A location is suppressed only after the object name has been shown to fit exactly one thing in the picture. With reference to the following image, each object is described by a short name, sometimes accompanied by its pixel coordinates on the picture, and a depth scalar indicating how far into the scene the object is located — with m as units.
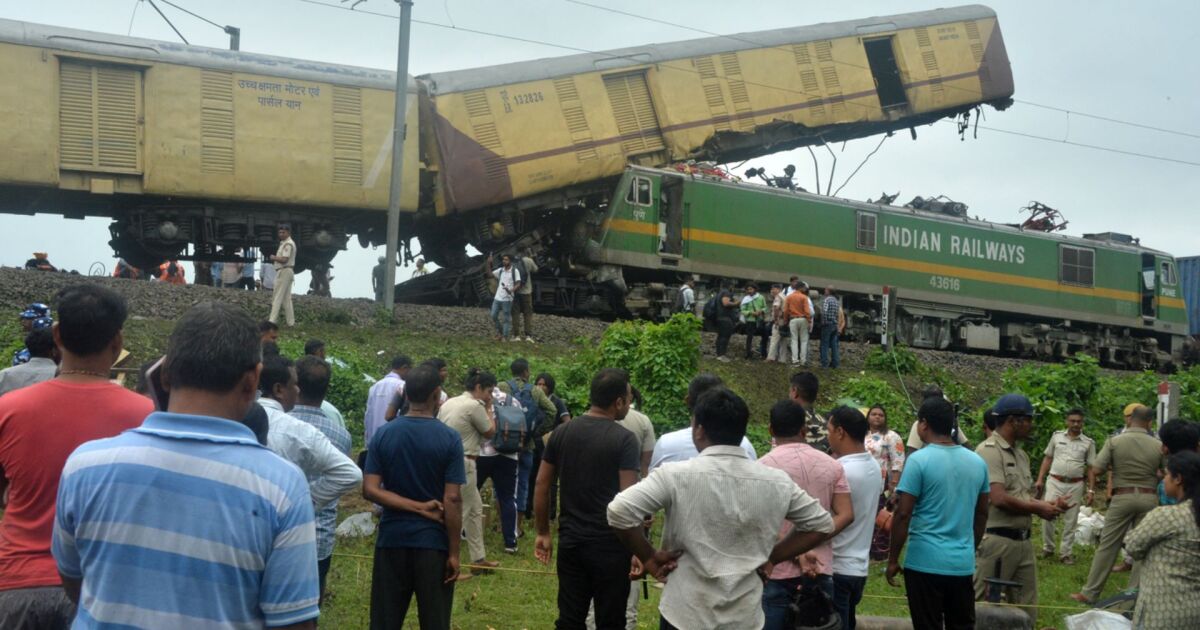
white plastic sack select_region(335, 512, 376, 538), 9.09
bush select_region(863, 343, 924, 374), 19.86
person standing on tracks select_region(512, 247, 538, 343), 17.23
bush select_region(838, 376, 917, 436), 15.76
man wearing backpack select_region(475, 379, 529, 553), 9.01
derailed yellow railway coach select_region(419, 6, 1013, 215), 19.34
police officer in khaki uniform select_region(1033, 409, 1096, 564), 10.48
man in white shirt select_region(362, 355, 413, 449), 8.38
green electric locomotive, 21.09
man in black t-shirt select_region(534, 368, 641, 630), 5.55
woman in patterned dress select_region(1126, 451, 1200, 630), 5.07
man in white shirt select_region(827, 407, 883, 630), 5.62
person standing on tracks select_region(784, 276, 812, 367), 18.56
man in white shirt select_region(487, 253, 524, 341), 16.98
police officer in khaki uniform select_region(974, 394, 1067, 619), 6.68
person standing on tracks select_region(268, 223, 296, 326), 15.12
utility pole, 17.17
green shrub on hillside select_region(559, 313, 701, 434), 13.71
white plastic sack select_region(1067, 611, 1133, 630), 6.11
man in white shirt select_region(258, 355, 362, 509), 4.74
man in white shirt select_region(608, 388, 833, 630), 4.32
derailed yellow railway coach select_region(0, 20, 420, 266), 16.25
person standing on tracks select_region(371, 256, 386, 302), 21.73
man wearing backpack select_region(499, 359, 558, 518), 9.76
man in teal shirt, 5.73
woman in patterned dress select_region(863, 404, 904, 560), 8.98
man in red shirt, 3.32
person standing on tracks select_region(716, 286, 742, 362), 18.59
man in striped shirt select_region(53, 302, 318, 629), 2.57
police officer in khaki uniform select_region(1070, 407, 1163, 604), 8.73
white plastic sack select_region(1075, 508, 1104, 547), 11.33
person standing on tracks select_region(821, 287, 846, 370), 18.97
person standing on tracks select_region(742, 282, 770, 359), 19.22
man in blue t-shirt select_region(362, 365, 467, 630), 5.35
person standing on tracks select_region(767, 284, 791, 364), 18.84
